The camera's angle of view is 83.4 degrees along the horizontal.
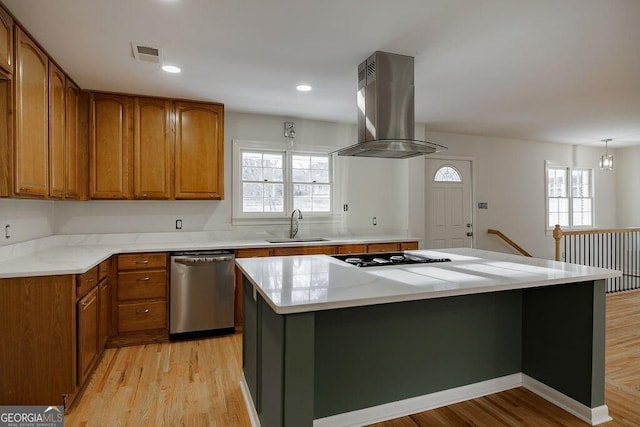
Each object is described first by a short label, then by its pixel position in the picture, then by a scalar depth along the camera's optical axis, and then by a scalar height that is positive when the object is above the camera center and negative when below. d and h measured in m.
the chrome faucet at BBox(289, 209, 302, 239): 4.55 -0.22
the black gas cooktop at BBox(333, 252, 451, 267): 2.45 -0.37
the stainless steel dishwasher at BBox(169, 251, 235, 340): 3.53 -0.85
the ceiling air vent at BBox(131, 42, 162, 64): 2.64 +1.20
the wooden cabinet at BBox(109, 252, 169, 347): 3.41 -0.88
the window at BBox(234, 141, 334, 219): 4.47 +0.36
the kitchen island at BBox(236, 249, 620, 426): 1.79 -0.79
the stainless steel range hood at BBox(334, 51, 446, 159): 2.69 +0.77
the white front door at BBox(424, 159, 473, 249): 5.49 +0.07
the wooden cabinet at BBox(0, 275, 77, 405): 2.20 -0.82
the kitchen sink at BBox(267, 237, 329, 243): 4.20 -0.38
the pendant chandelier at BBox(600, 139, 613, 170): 5.62 +0.73
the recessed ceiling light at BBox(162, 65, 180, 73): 3.01 +1.19
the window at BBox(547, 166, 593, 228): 6.57 +0.22
